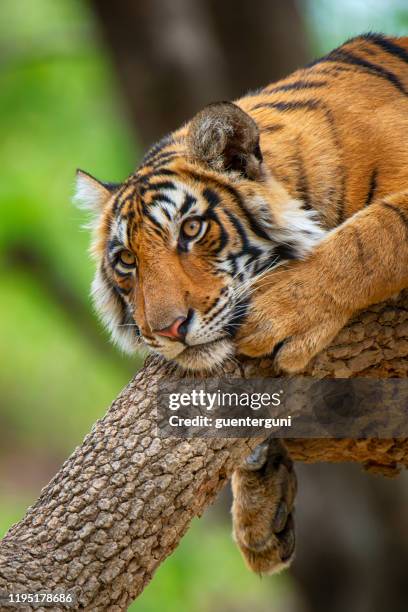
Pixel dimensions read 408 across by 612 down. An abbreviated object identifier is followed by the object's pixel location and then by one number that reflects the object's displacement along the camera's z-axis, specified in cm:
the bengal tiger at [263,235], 686
